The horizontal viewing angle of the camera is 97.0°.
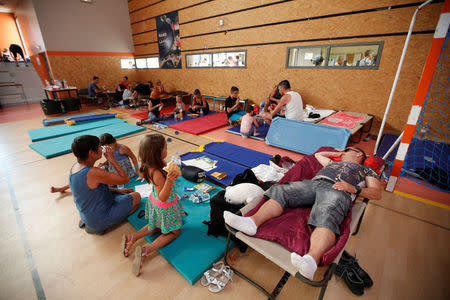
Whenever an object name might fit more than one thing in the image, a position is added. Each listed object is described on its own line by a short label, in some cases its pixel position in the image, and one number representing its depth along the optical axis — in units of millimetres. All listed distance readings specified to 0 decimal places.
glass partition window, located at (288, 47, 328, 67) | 5355
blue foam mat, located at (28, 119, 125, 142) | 5173
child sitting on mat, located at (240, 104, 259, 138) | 4829
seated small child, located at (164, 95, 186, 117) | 6738
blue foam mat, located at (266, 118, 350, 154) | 3713
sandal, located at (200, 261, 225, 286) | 1693
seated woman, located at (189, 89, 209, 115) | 7129
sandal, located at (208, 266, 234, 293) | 1645
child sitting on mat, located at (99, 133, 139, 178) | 2559
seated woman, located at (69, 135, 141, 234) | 1908
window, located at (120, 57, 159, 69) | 10344
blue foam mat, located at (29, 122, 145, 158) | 4245
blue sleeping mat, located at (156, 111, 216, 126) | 6340
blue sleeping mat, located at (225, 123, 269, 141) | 4930
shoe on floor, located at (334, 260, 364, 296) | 1608
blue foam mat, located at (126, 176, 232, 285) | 1753
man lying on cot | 1489
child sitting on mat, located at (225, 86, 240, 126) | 5992
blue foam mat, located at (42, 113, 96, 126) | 6271
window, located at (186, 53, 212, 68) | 7956
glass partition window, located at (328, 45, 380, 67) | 4723
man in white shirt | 4383
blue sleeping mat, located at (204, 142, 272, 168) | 3652
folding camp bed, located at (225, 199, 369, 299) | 1297
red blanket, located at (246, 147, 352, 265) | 1469
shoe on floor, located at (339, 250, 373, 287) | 1665
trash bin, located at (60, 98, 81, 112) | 7941
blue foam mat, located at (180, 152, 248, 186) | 3055
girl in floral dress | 1754
